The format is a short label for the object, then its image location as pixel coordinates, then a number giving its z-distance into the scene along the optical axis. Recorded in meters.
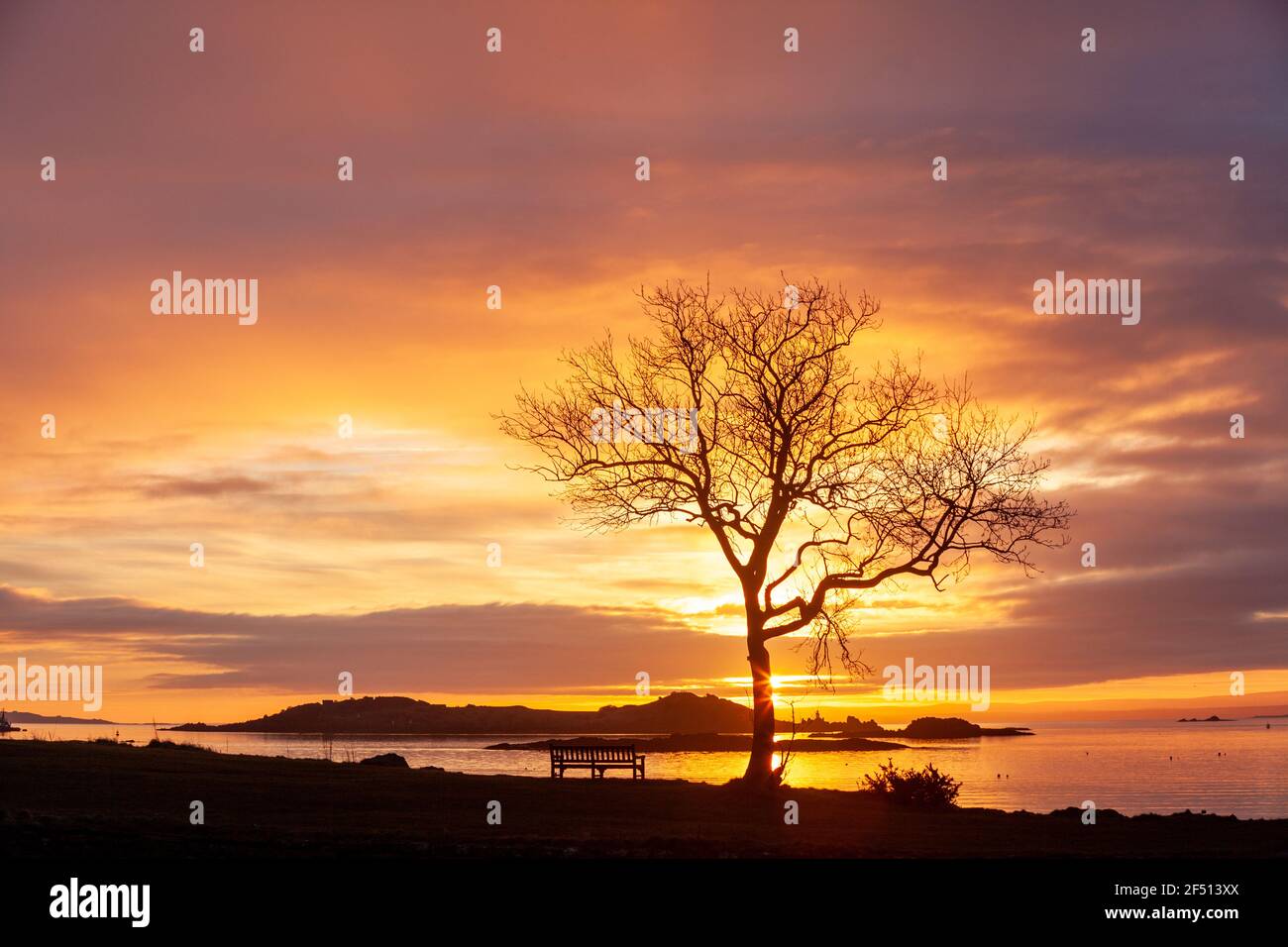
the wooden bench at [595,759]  39.03
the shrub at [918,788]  31.92
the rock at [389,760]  45.69
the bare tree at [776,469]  33.53
